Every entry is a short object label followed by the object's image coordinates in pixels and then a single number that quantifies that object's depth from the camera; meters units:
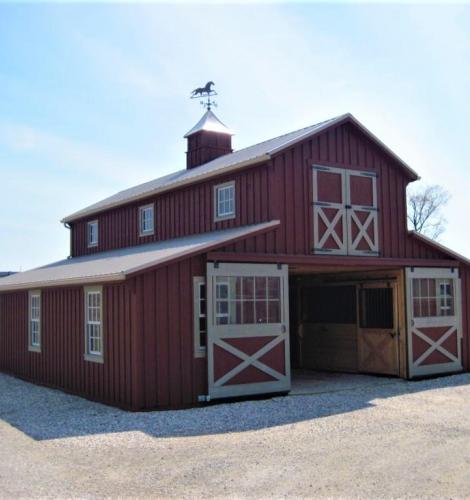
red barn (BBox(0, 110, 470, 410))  11.44
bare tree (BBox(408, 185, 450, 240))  44.00
